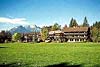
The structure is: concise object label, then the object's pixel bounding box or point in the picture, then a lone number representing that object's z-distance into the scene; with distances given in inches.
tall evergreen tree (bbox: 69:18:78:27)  3587.8
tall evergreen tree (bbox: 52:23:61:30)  3385.8
